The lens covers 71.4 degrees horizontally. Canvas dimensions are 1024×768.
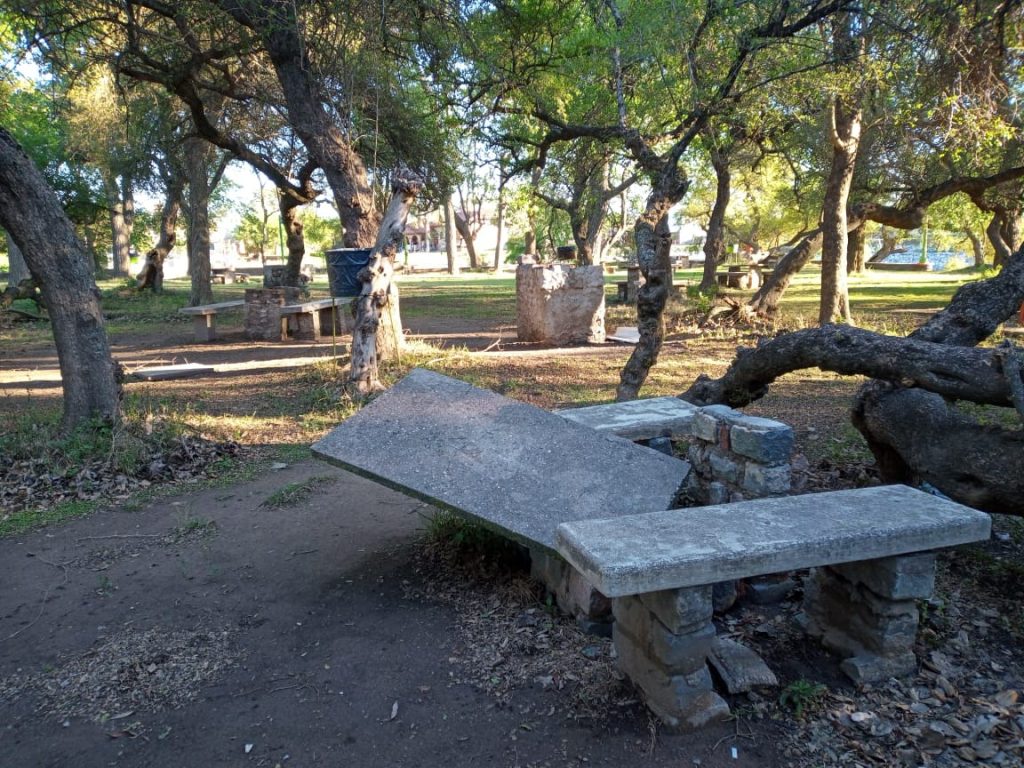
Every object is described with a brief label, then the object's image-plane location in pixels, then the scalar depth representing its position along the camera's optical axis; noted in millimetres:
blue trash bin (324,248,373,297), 8703
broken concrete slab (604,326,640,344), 12038
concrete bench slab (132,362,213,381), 9500
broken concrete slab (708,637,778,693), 2740
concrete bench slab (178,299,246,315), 12711
